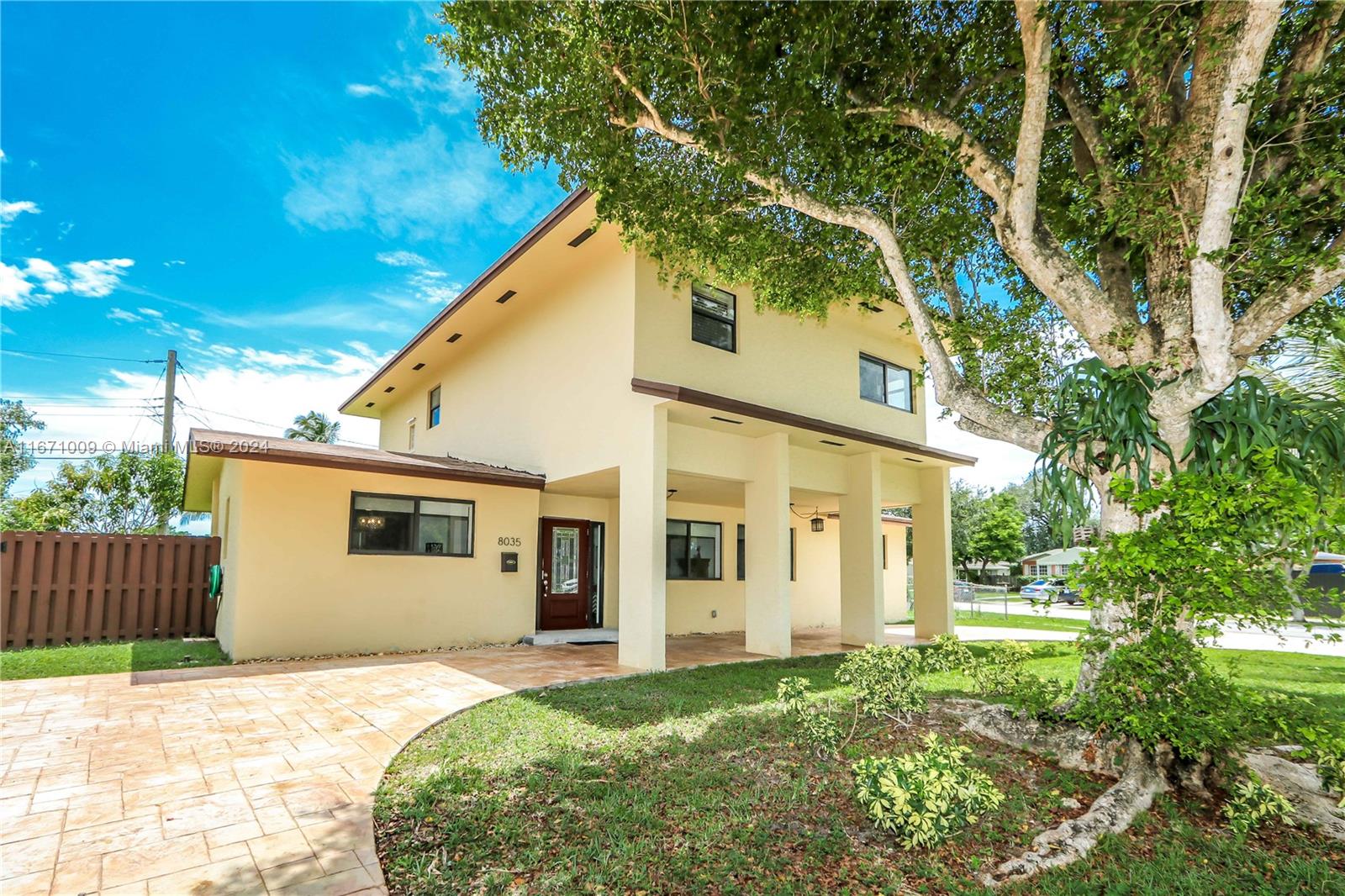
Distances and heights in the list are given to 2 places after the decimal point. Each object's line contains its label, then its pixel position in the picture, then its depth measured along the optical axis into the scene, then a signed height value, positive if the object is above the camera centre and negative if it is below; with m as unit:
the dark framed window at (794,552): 15.49 -0.59
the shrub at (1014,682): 4.82 -1.29
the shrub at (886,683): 5.32 -1.30
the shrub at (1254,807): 3.75 -1.67
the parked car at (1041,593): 29.21 -3.09
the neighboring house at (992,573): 43.23 -3.05
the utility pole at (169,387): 21.98 +4.78
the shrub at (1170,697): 3.75 -1.01
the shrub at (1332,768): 3.65 -1.43
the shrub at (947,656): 5.96 -1.21
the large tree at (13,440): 22.19 +2.91
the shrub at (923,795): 3.46 -1.51
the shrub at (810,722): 4.89 -1.52
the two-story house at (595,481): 8.94 +0.75
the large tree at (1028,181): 4.26 +3.25
